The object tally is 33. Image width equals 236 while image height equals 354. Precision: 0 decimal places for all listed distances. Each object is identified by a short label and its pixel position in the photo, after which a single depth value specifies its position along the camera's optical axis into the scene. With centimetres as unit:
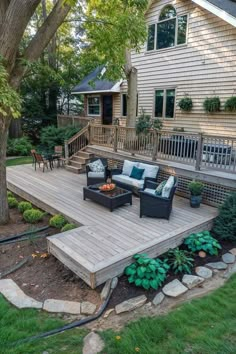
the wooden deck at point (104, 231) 416
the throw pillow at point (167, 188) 583
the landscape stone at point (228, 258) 477
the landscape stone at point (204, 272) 432
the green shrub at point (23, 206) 680
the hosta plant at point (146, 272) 397
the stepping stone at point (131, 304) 355
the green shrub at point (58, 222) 588
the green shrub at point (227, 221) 548
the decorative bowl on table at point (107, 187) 663
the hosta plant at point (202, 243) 502
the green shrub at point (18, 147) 1470
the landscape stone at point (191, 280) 408
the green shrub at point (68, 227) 543
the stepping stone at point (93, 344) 282
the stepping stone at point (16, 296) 358
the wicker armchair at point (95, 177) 802
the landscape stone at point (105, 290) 378
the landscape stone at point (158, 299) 369
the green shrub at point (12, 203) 723
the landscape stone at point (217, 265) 458
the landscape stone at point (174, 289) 386
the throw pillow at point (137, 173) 761
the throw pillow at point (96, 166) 833
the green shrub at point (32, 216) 624
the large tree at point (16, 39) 469
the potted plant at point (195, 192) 652
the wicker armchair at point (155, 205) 571
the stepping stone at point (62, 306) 351
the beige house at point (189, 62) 901
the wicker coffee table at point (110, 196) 630
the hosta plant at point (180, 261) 443
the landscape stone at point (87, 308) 349
